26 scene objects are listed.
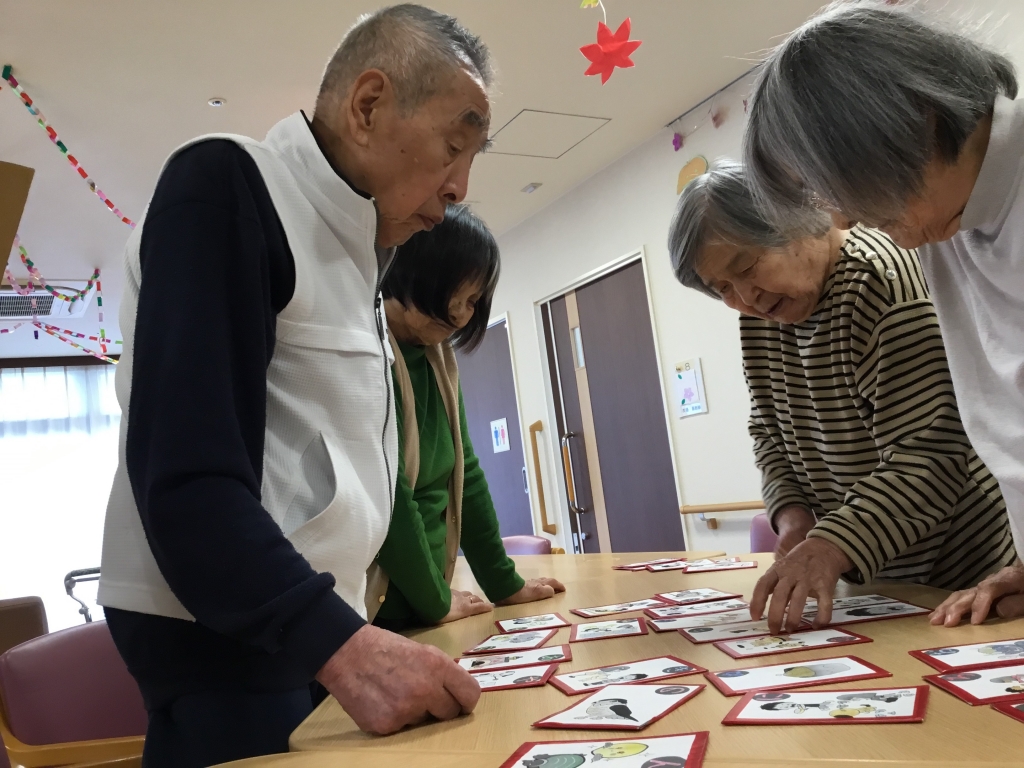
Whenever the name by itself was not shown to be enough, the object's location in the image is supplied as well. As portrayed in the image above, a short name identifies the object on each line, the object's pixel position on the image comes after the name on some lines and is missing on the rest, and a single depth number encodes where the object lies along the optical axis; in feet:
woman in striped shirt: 3.87
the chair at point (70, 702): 5.74
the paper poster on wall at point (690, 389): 14.79
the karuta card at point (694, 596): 4.43
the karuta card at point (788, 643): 3.05
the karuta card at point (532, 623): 4.33
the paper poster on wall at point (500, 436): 20.94
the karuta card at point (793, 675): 2.57
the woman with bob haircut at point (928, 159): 3.05
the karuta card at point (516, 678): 3.08
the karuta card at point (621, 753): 2.06
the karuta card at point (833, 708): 2.17
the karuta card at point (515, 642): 3.83
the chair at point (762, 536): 7.73
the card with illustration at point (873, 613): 3.51
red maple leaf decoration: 9.27
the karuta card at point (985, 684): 2.22
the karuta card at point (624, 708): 2.42
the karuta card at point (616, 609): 4.45
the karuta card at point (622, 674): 2.89
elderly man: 2.47
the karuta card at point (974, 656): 2.59
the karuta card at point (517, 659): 3.44
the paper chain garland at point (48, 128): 11.02
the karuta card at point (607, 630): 3.78
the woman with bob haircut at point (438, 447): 4.56
